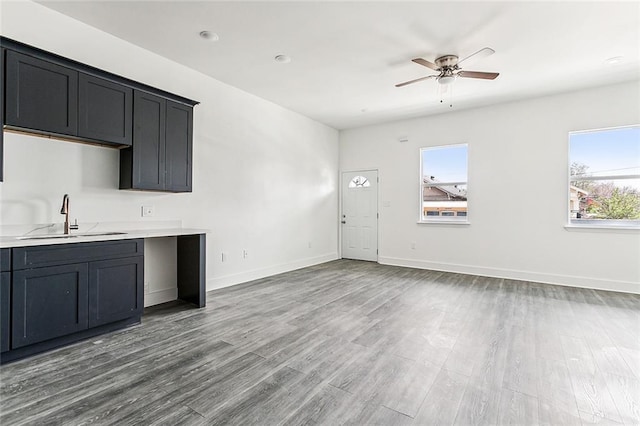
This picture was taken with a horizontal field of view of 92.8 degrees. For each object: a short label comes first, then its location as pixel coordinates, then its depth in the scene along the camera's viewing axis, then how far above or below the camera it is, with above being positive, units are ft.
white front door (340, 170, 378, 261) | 22.58 -0.04
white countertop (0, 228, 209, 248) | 7.79 -0.73
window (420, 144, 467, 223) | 19.34 +2.08
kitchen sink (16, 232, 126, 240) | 8.55 -0.72
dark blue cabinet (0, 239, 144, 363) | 7.66 -2.28
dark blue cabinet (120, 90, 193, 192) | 10.98 +2.50
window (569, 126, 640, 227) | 14.97 +1.99
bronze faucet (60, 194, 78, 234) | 9.44 +0.04
